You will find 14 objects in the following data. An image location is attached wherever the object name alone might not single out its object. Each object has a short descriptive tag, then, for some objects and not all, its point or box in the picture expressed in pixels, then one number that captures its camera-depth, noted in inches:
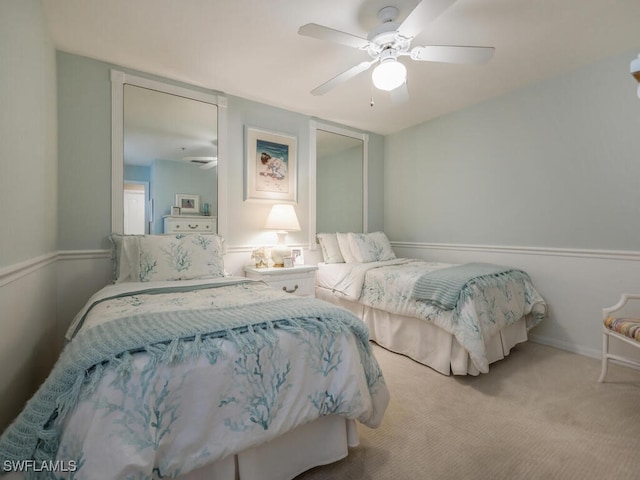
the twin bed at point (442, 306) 82.8
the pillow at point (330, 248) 136.1
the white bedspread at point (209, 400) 32.3
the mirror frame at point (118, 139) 95.5
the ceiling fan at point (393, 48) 64.6
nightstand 108.7
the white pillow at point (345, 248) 133.4
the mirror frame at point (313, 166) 138.6
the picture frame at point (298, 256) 130.4
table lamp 119.2
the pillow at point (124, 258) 84.7
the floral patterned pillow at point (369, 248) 131.2
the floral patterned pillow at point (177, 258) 83.0
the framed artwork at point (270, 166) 121.4
